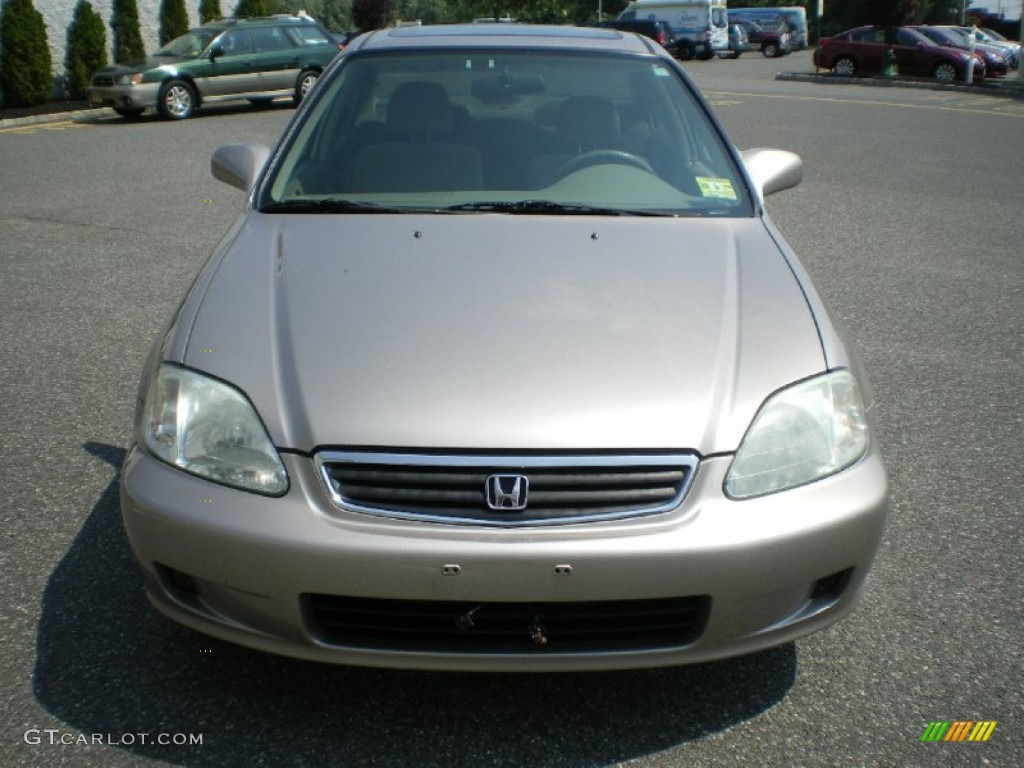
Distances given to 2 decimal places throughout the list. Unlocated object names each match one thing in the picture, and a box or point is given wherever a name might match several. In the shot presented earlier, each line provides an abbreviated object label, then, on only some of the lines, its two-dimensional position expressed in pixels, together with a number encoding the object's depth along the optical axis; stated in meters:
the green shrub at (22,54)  20.52
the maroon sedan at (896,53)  30.02
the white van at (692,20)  41.34
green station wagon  18.25
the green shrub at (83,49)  22.16
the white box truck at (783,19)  50.44
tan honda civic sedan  2.35
